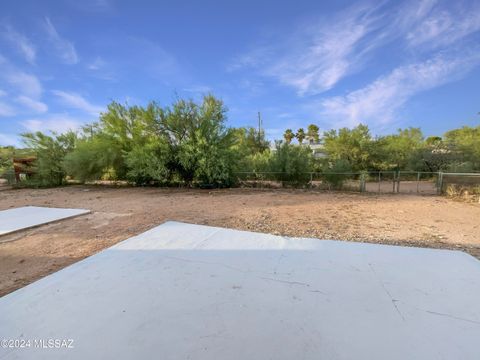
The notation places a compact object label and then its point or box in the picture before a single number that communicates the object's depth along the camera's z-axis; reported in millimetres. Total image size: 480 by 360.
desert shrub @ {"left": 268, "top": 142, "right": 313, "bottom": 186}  9836
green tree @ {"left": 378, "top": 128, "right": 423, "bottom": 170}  15578
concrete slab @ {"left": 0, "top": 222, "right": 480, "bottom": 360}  1342
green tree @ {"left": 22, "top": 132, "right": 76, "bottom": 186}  11711
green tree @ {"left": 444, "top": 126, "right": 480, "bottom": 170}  13541
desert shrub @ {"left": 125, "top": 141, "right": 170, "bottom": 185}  9867
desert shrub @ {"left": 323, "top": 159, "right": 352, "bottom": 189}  9391
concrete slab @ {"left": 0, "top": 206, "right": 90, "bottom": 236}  4094
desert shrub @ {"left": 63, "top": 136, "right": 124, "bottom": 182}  10359
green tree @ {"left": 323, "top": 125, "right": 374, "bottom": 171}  15594
